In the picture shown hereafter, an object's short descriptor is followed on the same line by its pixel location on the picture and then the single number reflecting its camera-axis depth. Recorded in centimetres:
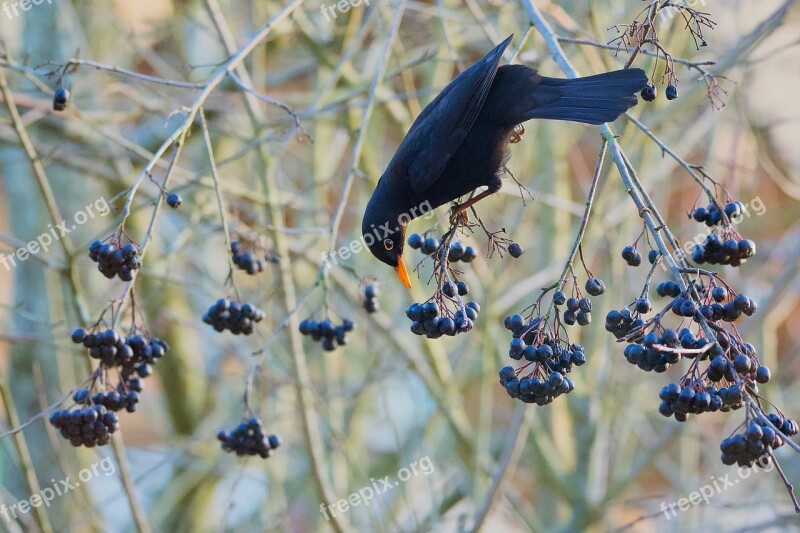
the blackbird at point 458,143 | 642
